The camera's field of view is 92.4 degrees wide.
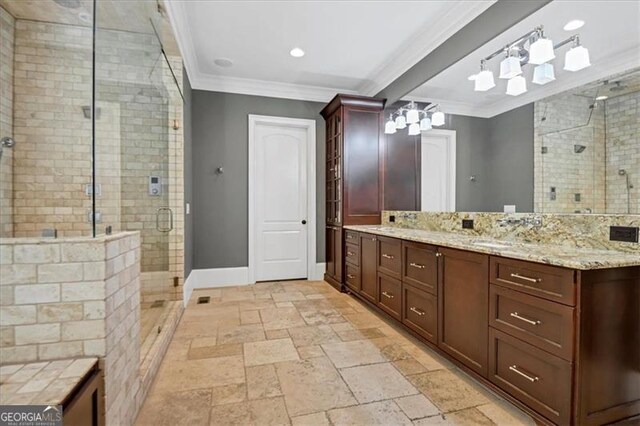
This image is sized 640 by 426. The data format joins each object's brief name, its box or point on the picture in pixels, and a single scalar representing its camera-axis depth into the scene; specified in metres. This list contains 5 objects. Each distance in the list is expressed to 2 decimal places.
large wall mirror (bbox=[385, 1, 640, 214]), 1.74
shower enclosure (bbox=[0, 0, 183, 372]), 2.38
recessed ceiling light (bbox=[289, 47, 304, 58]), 3.43
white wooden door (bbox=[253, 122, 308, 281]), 4.51
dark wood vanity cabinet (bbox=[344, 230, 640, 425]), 1.39
